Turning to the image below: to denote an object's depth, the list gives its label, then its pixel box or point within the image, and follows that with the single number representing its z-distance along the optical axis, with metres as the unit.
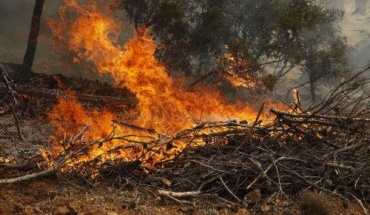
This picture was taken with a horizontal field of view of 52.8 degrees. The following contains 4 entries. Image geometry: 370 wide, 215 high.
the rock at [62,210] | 3.87
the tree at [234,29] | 18.36
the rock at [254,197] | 4.63
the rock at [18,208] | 3.85
